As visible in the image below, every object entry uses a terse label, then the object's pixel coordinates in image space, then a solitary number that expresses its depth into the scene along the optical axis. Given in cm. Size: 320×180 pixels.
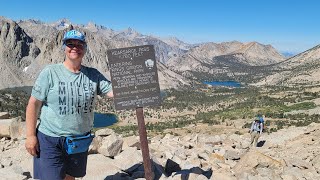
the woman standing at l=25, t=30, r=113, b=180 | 330
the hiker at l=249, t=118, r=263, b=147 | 1222
